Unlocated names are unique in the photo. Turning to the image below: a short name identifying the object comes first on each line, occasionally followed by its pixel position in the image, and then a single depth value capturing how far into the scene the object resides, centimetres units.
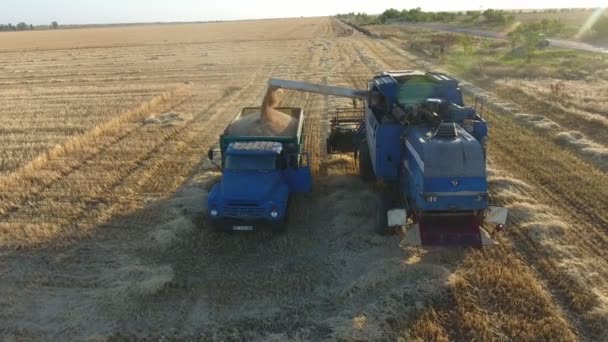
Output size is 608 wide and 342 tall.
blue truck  1059
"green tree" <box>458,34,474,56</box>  4244
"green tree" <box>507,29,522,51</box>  4200
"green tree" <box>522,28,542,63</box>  3702
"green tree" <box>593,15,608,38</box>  5756
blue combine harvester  877
